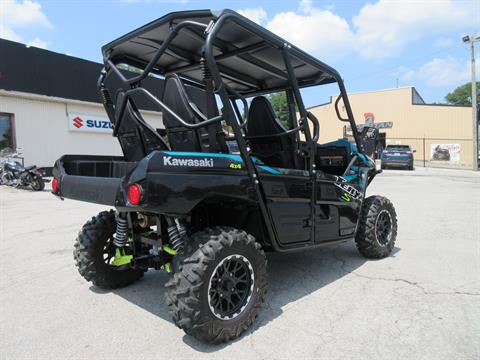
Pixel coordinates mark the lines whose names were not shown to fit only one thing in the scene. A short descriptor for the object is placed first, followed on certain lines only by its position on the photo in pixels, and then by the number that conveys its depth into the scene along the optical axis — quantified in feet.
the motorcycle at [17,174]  42.75
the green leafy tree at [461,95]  299.58
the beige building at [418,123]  124.98
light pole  83.17
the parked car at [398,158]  81.15
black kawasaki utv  9.08
